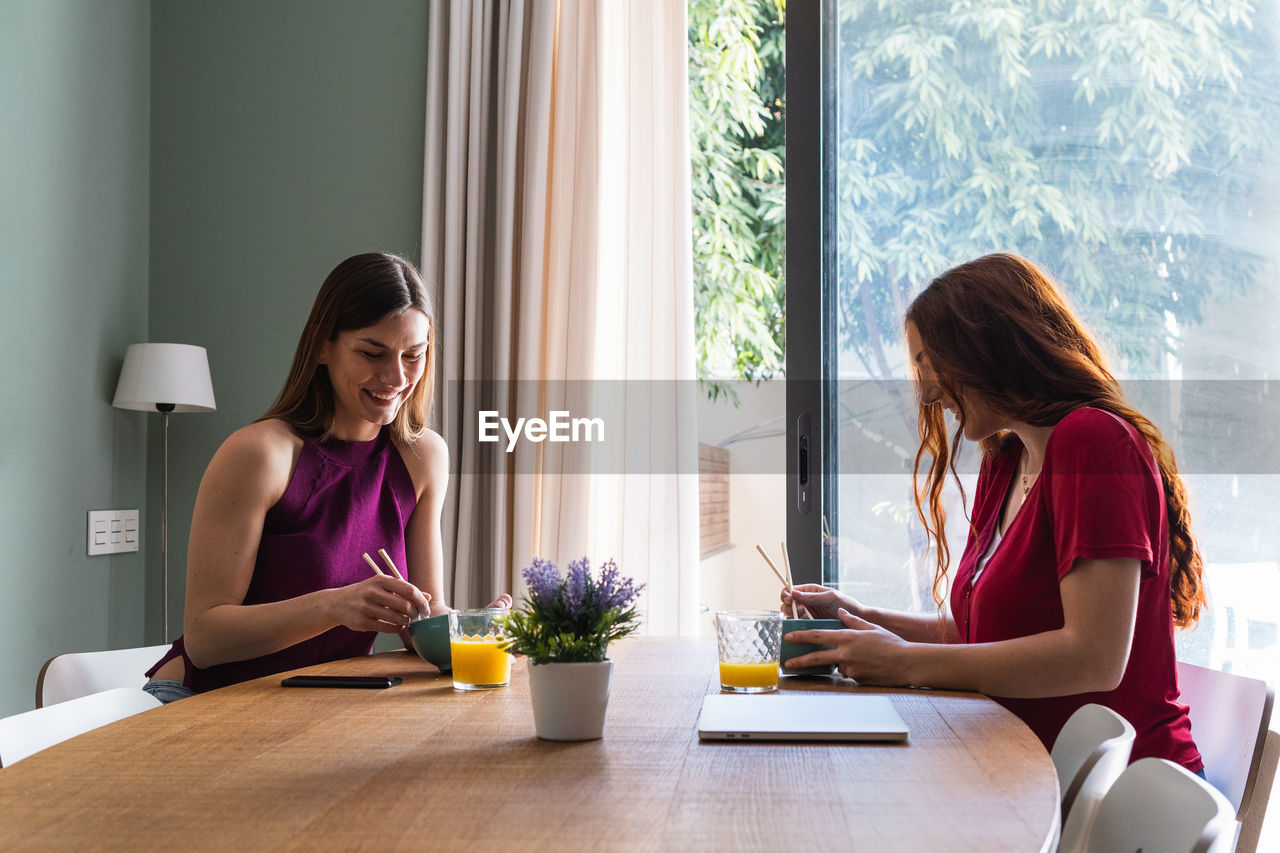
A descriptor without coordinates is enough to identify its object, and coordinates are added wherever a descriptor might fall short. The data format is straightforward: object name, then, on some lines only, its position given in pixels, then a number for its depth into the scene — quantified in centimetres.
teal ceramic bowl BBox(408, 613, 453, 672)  146
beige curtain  289
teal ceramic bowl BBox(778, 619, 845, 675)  141
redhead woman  132
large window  260
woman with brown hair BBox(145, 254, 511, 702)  157
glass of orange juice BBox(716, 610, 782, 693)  130
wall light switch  283
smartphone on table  138
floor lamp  276
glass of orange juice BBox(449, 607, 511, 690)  134
